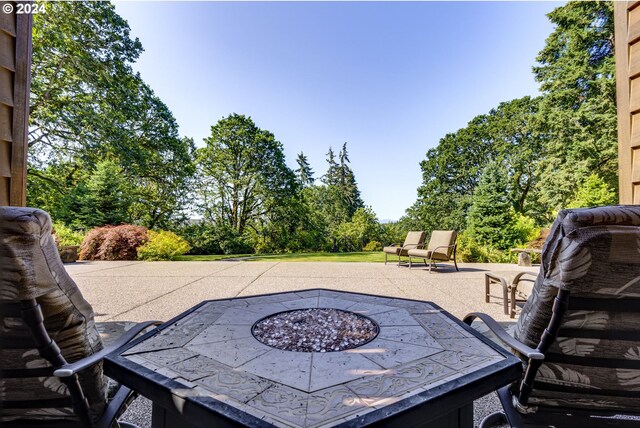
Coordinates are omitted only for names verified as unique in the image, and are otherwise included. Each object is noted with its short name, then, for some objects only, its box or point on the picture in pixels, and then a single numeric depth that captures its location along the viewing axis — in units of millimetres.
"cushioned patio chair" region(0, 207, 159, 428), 842
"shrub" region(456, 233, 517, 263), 8820
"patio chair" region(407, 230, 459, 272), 6211
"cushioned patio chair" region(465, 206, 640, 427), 915
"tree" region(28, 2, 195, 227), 8164
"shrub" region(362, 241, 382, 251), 14797
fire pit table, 840
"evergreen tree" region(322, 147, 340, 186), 24795
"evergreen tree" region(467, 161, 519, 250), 10445
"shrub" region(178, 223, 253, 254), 11906
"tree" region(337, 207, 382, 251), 14984
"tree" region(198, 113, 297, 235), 13117
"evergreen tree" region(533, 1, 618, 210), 10664
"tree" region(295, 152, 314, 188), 23975
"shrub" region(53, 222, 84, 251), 8750
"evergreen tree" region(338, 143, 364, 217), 23484
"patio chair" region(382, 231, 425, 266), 7105
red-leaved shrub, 8672
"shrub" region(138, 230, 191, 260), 8762
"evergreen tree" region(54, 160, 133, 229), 10242
